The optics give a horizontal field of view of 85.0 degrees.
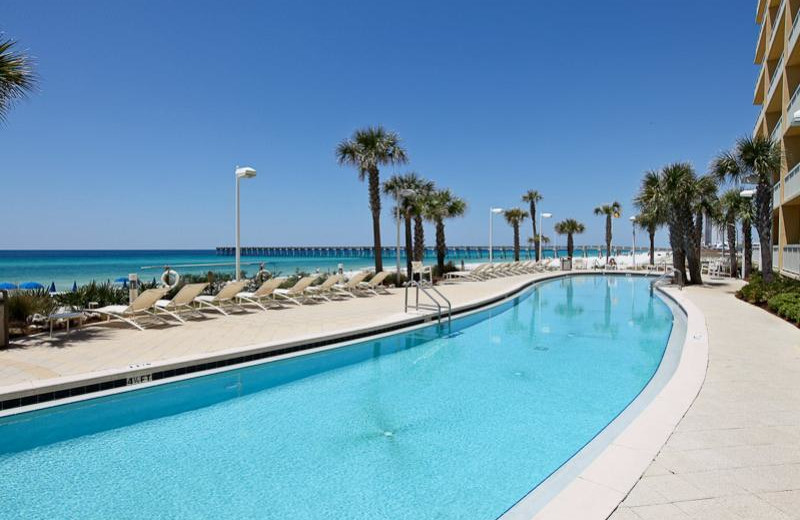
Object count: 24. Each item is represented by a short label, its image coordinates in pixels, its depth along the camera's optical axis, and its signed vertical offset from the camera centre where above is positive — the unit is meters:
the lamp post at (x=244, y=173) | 11.77 +2.38
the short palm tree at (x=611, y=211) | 38.66 +3.70
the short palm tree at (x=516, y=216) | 37.91 +3.34
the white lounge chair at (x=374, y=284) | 15.07 -0.92
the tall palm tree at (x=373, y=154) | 18.11 +4.33
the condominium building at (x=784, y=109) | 14.33 +5.46
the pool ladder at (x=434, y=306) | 10.25 -1.24
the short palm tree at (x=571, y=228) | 41.28 +2.46
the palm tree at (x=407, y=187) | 20.05 +3.31
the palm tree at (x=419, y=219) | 20.44 +1.87
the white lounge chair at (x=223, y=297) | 10.18 -0.84
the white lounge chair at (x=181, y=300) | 9.34 -0.83
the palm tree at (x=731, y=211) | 22.34 +2.03
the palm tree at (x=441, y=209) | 22.50 +2.53
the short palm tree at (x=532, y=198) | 37.57 +4.85
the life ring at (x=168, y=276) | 11.69 -0.38
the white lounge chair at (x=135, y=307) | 8.32 -0.87
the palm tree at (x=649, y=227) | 32.56 +1.92
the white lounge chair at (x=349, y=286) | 13.96 -0.89
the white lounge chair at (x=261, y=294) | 11.12 -0.87
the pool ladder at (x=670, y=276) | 17.49 -1.12
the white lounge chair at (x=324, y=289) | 12.78 -0.89
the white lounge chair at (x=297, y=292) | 12.09 -0.92
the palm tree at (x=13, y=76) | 6.92 +3.08
